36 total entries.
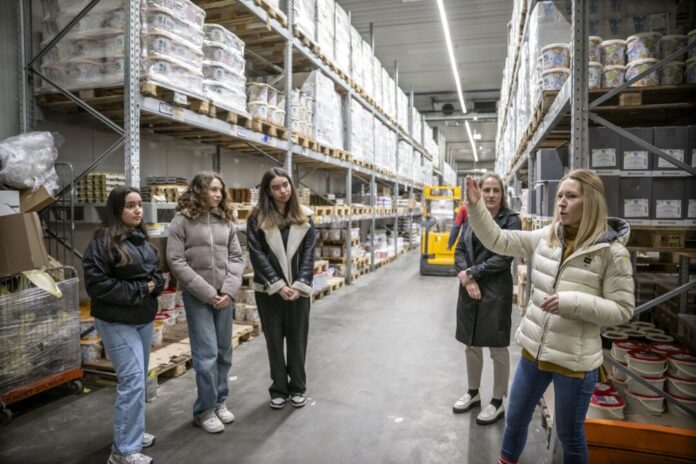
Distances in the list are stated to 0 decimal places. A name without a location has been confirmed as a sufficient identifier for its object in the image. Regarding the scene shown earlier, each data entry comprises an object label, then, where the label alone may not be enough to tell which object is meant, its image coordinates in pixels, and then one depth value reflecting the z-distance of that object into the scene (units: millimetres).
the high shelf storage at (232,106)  3998
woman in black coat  3453
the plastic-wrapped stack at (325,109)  7535
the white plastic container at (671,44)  3191
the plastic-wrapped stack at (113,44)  4098
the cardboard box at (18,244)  3395
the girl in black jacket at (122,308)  2830
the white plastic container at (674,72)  3133
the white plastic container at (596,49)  3344
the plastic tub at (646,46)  3229
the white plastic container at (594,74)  3240
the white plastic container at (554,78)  3930
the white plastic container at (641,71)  3170
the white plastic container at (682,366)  3076
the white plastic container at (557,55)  3959
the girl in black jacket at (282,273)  3703
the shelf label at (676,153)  3061
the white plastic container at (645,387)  3145
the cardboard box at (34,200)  3689
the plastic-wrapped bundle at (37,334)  3432
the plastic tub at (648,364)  3156
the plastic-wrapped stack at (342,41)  8383
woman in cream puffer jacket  2207
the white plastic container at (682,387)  3047
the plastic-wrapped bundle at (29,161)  3629
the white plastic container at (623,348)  3428
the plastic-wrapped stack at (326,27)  7547
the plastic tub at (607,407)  2996
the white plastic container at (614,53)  3348
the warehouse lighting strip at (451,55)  9888
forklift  11211
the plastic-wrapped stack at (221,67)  4961
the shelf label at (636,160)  3143
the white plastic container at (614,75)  3271
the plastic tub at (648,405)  3074
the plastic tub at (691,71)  3021
